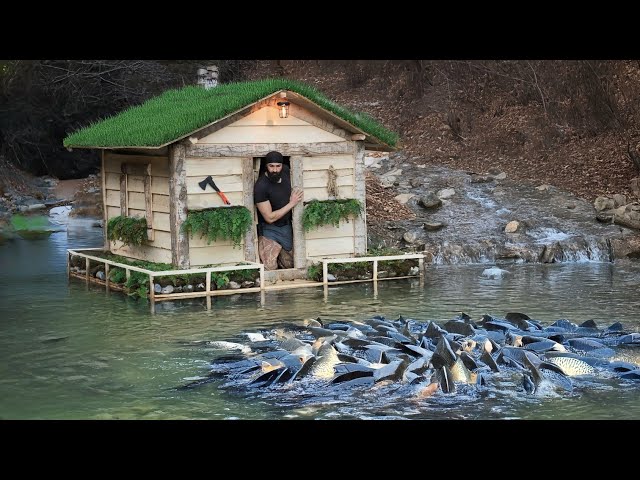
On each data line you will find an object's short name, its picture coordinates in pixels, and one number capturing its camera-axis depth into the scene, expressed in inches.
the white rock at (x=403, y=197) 1016.2
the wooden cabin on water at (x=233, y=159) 744.3
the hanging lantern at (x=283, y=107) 763.4
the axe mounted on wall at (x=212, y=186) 748.0
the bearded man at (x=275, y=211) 762.2
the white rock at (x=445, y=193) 1030.4
